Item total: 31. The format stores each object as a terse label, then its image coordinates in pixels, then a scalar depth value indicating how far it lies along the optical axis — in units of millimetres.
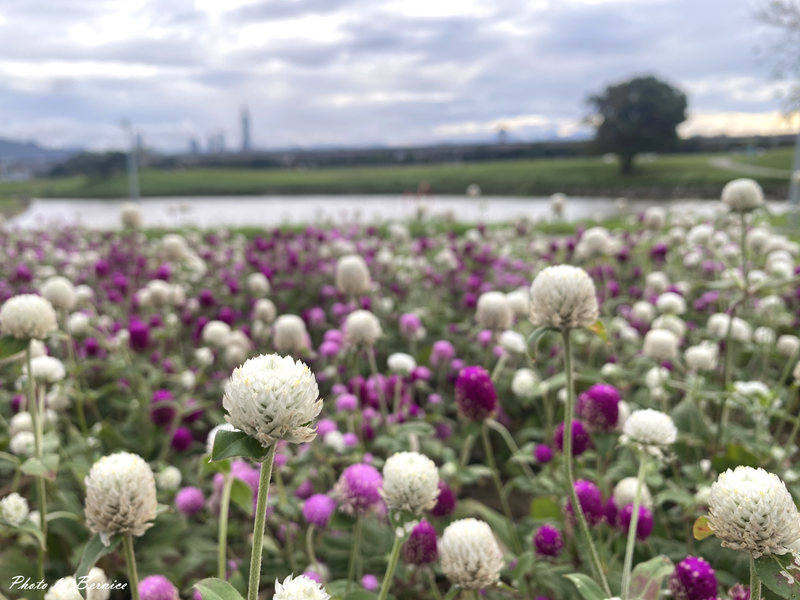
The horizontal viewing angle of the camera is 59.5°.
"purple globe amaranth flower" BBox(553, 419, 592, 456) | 350
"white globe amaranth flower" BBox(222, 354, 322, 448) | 193
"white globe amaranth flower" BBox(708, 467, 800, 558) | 203
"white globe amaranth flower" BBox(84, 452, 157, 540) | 236
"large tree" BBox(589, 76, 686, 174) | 27486
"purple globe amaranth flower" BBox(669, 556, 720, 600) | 254
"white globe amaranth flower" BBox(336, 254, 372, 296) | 553
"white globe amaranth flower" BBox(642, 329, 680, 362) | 433
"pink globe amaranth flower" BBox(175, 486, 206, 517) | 397
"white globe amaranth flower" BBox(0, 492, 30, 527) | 286
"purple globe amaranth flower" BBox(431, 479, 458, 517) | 335
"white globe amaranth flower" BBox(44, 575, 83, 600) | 222
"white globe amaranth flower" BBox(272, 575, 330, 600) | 187
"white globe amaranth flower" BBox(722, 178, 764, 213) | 418
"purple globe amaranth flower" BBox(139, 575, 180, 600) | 262
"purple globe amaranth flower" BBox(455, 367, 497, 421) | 336
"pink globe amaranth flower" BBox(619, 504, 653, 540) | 317
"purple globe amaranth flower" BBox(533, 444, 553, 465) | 395
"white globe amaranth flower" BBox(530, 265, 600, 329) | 266
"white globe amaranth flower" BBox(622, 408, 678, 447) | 283
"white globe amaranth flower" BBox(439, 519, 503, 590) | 248
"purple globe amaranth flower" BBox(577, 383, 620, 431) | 337
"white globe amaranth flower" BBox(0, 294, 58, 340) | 315
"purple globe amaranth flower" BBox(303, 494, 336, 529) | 337
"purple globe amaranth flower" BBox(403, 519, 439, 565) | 300
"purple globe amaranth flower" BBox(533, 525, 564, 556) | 319
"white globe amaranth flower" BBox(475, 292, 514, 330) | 487
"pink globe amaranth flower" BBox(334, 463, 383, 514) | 302
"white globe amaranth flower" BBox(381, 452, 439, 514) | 247
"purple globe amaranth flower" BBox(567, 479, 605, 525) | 316
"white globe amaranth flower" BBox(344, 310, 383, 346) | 448
